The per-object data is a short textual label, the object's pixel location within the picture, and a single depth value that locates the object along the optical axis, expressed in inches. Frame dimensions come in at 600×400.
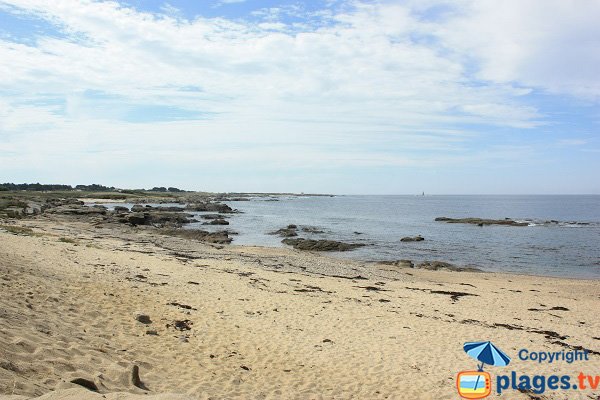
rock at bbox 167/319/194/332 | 396.5
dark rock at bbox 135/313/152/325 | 393.7
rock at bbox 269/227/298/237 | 1710.3
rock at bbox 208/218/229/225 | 2117.4
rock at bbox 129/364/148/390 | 257.3
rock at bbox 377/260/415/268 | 1099.9
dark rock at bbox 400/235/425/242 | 1673.2
